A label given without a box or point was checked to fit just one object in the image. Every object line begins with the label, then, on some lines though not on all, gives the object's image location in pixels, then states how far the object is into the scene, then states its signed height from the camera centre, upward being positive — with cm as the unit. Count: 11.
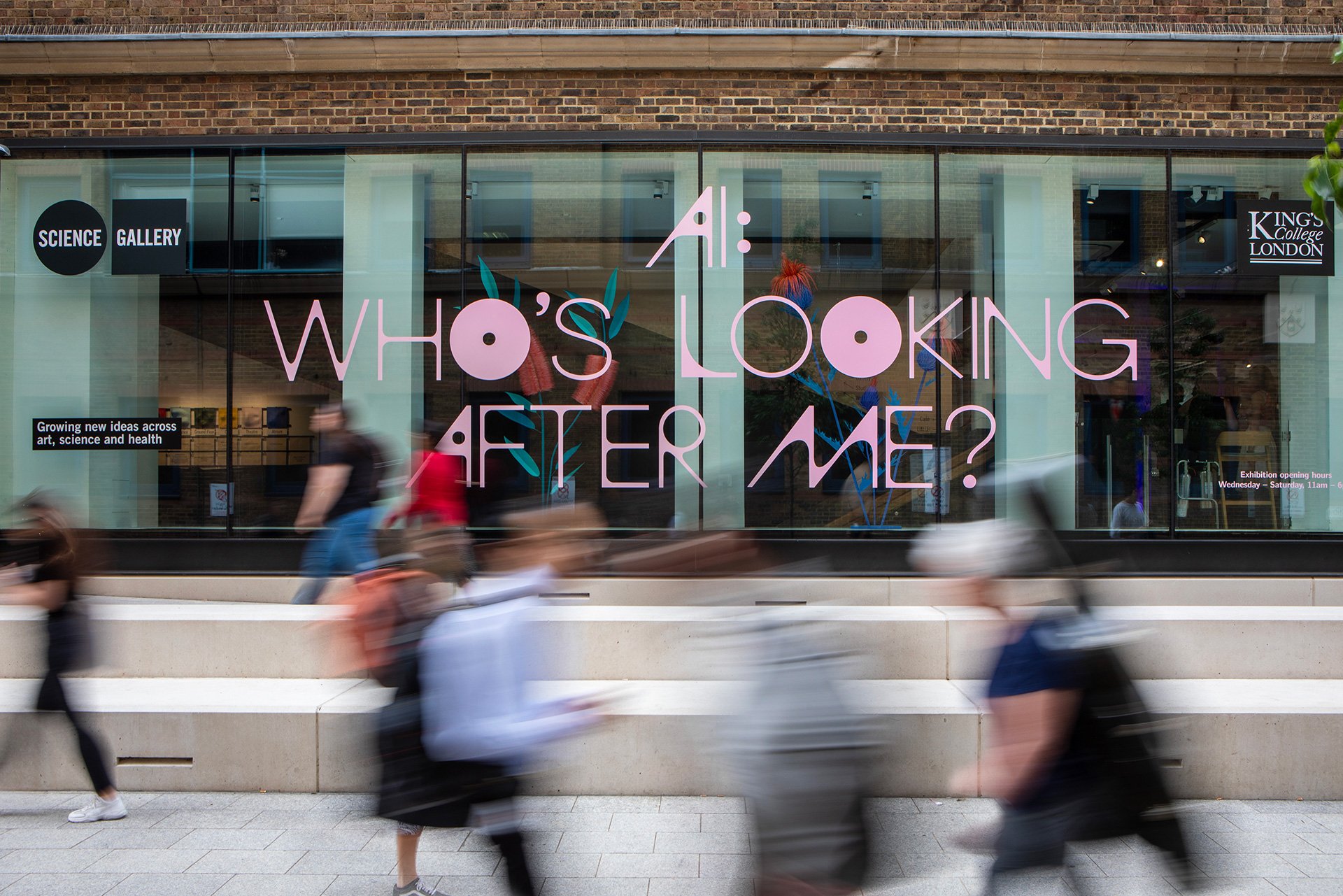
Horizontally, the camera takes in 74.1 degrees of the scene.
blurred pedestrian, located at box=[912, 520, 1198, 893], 280 -90
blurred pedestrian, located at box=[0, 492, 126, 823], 466 -75
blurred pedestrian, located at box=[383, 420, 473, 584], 618 -28
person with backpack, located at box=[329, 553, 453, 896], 310 -76
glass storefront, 879 +120
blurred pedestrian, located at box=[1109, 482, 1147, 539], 872 -67
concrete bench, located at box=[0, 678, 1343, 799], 528 -180
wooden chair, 878 -7
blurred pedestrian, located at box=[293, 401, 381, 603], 629 -34
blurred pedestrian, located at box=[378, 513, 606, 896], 293 -89
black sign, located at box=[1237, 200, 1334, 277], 890 +207
